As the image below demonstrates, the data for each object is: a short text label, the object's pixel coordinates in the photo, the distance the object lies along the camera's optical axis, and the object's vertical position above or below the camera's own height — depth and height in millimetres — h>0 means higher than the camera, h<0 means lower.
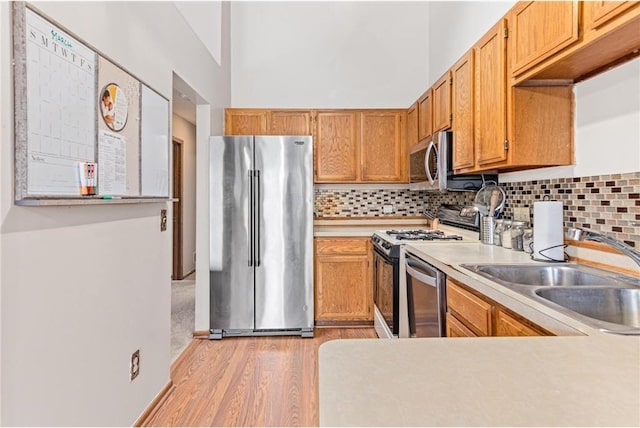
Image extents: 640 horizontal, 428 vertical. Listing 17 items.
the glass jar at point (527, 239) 2129 -167
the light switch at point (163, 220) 2279 -57
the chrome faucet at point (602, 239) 1325 -103
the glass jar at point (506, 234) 2361 -150
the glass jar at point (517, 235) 2215 -147
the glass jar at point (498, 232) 2496 -147
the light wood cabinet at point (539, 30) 1460 +754
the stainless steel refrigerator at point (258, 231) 3326 -182
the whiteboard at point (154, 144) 2002 +370
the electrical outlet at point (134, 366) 1912 -784
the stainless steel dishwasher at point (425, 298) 2010 -503
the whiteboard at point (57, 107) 1224 +363
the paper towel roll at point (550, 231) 1847 -103
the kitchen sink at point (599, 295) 1376 -314
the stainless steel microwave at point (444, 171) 2717 +284
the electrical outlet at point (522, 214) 2301 -26
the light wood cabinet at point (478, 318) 1284 -415
